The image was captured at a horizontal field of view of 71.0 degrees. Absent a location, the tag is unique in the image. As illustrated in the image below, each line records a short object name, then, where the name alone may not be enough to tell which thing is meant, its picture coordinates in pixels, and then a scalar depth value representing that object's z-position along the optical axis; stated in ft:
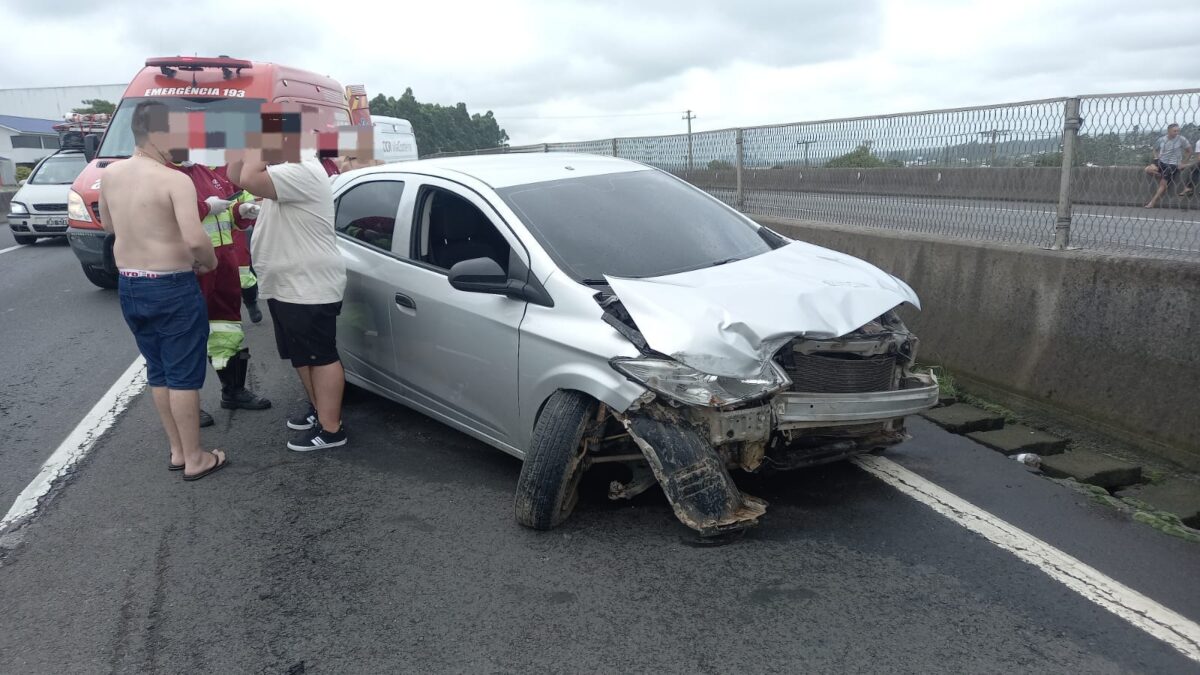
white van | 55.31
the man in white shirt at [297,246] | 14.78
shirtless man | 13.82
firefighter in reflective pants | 17.15
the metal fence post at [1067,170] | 16.74
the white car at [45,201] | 47.29
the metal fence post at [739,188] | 29.43
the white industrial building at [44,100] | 288.10
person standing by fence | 14.52
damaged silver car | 11.39
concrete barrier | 14.30
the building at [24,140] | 220.27
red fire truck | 30.30
